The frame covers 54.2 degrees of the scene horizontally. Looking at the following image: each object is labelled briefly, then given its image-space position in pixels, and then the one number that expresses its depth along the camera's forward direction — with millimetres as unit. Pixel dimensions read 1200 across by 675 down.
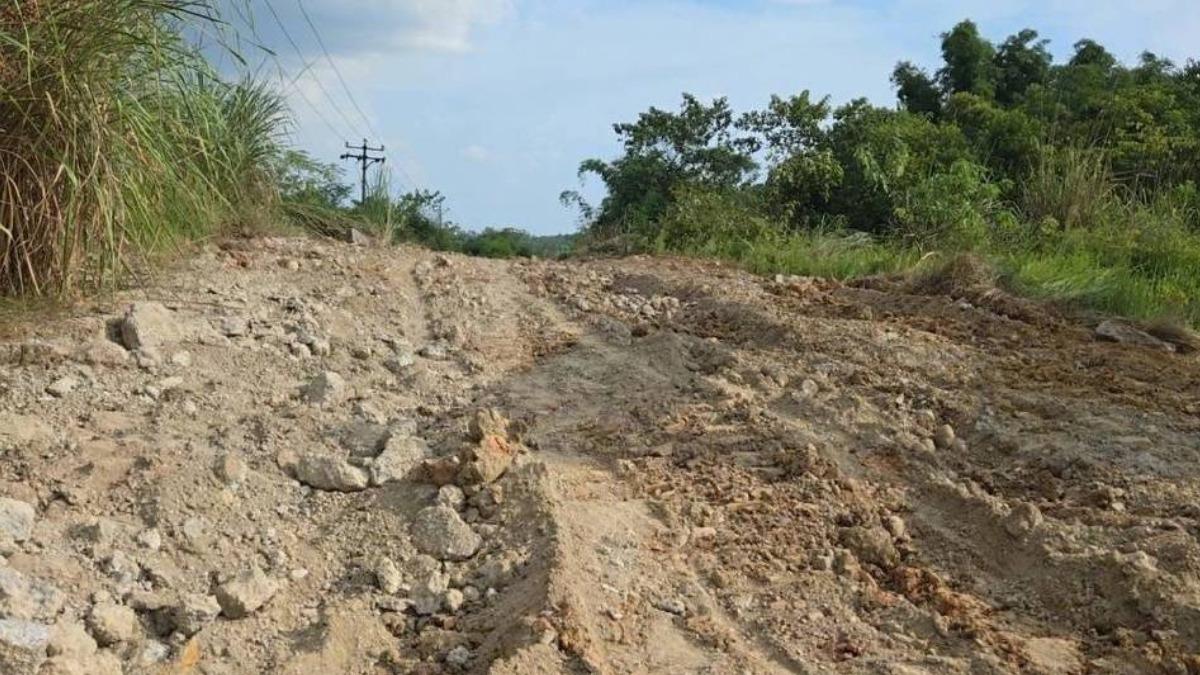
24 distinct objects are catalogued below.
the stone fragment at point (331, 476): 3578
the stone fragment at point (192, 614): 2855
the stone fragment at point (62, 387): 3855
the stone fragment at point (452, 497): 3442
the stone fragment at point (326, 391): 4320
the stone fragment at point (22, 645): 2572
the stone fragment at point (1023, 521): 3467
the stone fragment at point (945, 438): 4277
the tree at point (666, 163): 10711
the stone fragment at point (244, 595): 2922
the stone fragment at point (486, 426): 3750
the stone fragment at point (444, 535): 3244
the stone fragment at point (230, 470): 3459
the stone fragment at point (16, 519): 2988
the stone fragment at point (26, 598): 2719
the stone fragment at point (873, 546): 3357
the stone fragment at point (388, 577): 3102
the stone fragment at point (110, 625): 2773
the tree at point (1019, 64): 15188
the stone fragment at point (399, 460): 3633
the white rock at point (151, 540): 3088
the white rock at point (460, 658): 2766
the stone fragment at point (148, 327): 4379
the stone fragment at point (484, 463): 3533
